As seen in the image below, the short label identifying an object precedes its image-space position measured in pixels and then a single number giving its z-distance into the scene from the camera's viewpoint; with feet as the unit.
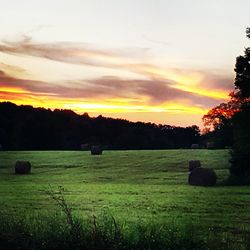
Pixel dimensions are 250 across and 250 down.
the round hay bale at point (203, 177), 111.71
